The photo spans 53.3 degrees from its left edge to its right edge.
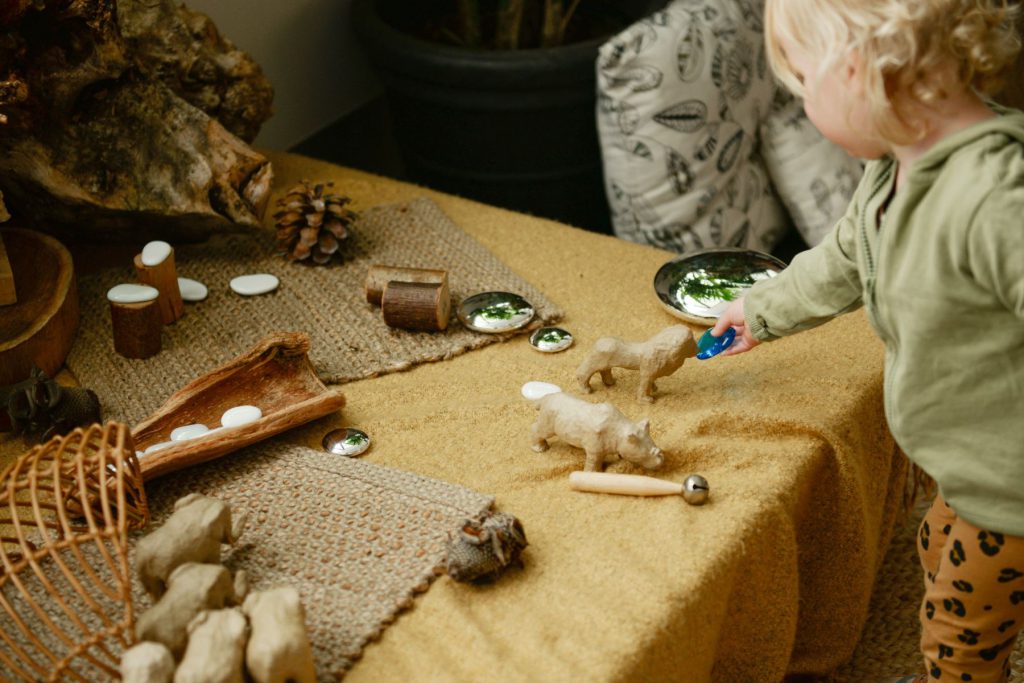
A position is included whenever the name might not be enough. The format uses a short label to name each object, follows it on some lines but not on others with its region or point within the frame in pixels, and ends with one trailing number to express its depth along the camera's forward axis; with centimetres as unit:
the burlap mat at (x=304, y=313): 126
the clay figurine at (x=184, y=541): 87
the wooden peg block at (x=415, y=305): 129
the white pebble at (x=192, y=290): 138
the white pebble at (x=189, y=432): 111
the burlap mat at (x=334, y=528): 92
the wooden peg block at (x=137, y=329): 126
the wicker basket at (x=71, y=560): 80
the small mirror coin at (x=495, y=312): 131
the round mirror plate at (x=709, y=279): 132
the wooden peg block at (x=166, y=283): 130
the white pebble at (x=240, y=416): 112
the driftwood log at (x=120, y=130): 127
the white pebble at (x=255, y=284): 140
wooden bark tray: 109
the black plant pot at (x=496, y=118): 175
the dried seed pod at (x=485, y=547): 92
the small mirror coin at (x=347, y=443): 112
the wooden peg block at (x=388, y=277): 133
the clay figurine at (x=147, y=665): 75
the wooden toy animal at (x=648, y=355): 114
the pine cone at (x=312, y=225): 145
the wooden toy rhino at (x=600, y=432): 104
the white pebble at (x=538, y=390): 119
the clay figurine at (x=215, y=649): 76
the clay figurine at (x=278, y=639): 78
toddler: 78
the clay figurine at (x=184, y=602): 80
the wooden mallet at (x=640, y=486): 101
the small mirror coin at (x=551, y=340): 128
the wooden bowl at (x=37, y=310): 120
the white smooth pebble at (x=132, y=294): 126
